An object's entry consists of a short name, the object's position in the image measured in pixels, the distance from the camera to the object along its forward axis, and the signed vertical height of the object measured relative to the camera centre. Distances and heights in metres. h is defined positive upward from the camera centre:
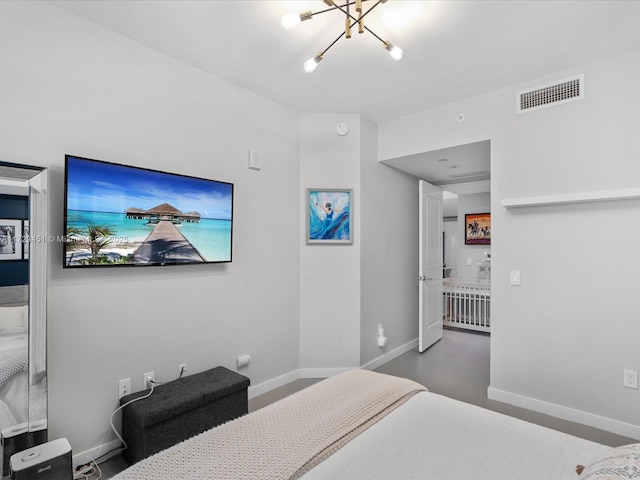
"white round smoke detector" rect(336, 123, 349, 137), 3.43 +1.15
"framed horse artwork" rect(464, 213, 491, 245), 5.93 +0.25
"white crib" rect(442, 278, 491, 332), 5.28 -0.99
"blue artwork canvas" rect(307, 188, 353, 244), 3.42 +0.27
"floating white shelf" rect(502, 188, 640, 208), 2.29 +0.33
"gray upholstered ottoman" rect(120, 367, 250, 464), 1.95 -1.04
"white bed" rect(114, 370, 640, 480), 1.11 -0.75
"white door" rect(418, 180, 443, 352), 4.09 -0.30
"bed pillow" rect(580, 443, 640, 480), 0.88 -0.61
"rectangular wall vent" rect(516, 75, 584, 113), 2.58 +1.17
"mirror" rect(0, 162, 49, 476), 1.67 -0.32
